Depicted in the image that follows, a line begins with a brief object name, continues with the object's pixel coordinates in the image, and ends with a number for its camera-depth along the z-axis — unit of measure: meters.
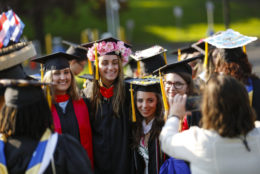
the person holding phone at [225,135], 4.91
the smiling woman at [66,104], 8.12
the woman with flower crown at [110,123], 8.38
